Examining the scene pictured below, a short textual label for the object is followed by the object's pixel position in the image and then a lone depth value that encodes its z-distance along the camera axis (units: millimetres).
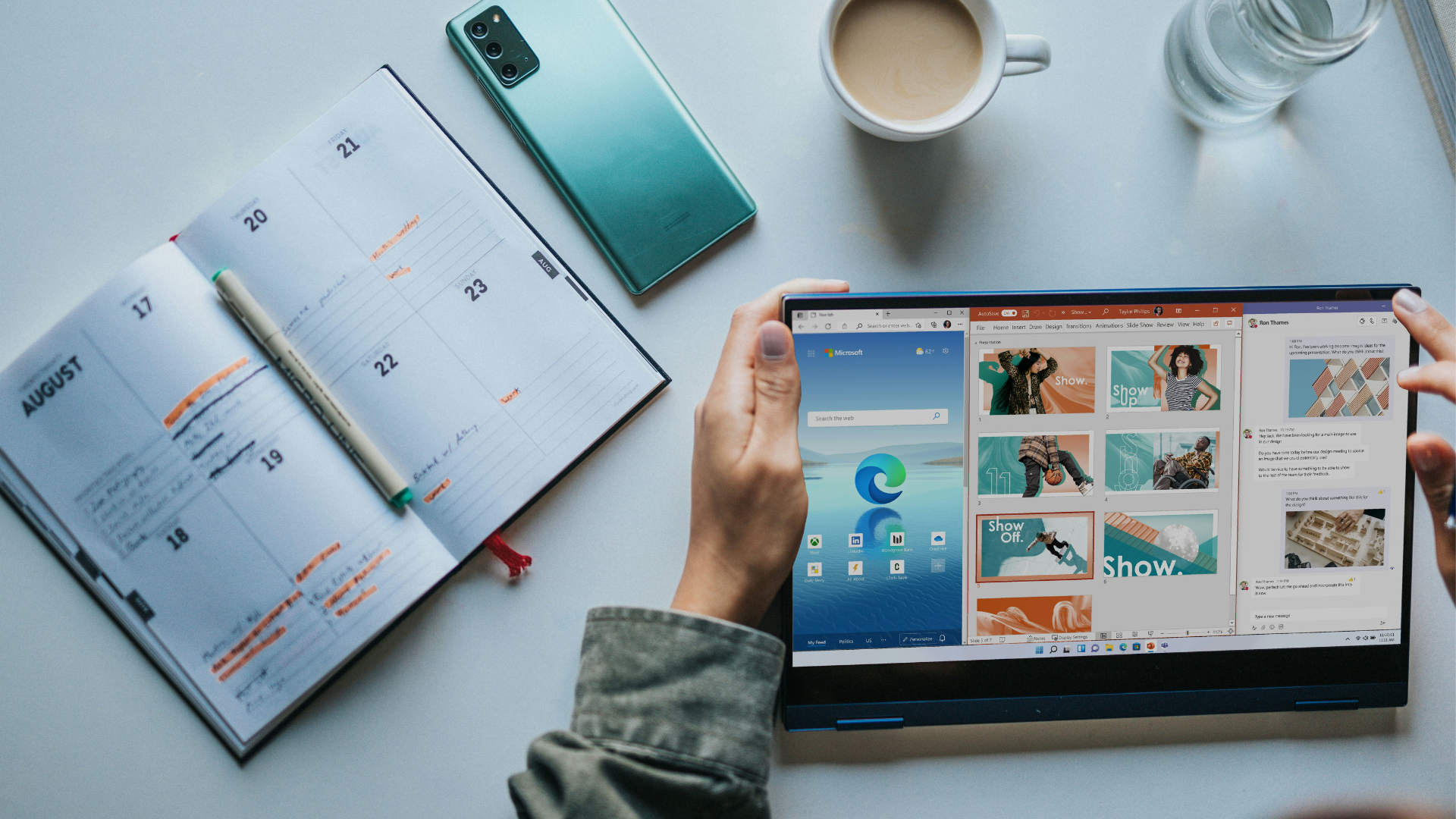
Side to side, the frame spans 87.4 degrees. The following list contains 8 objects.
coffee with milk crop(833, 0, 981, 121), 632
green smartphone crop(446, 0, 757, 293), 677
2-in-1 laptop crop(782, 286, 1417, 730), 631
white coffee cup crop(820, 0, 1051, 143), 607
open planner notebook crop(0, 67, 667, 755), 649
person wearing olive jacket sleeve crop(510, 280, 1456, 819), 507
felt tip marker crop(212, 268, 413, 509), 646
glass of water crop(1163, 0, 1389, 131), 619
